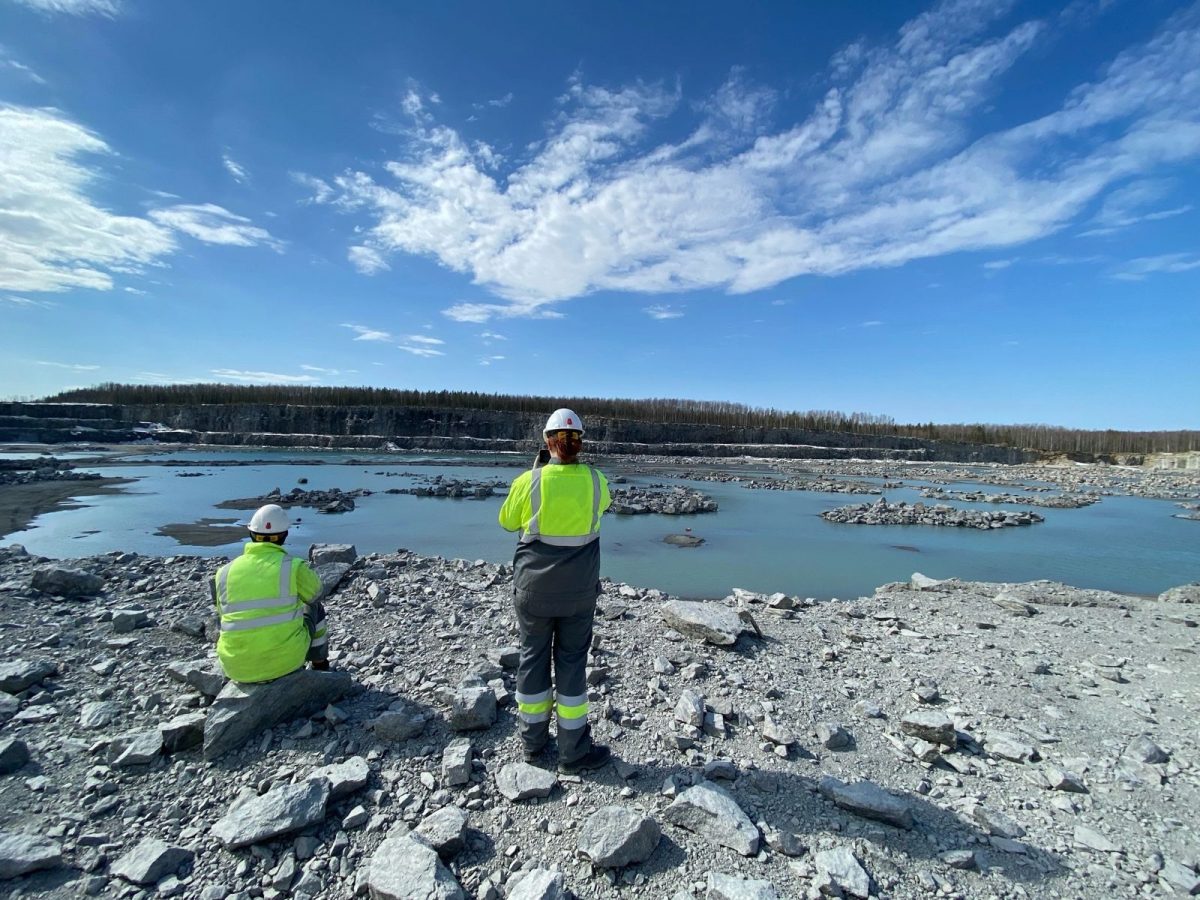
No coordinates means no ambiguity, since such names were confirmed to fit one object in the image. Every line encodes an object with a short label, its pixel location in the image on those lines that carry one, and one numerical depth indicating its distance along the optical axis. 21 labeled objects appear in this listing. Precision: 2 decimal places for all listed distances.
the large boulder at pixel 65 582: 7.13
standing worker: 3.69
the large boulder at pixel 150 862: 2.79
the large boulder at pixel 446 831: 2.93
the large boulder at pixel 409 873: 2.61
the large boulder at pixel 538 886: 2.61
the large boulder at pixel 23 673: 4.51
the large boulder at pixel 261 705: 3.76
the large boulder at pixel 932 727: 4.17
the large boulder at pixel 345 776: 3.29
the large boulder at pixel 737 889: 2.65
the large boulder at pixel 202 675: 4.41
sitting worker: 3.93
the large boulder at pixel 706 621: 6.03
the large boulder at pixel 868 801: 3.21
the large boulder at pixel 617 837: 2.86
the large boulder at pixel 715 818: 3.03
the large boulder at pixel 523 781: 3.38
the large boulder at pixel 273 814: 2.98
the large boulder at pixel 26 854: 2.74
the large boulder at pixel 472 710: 4.04
